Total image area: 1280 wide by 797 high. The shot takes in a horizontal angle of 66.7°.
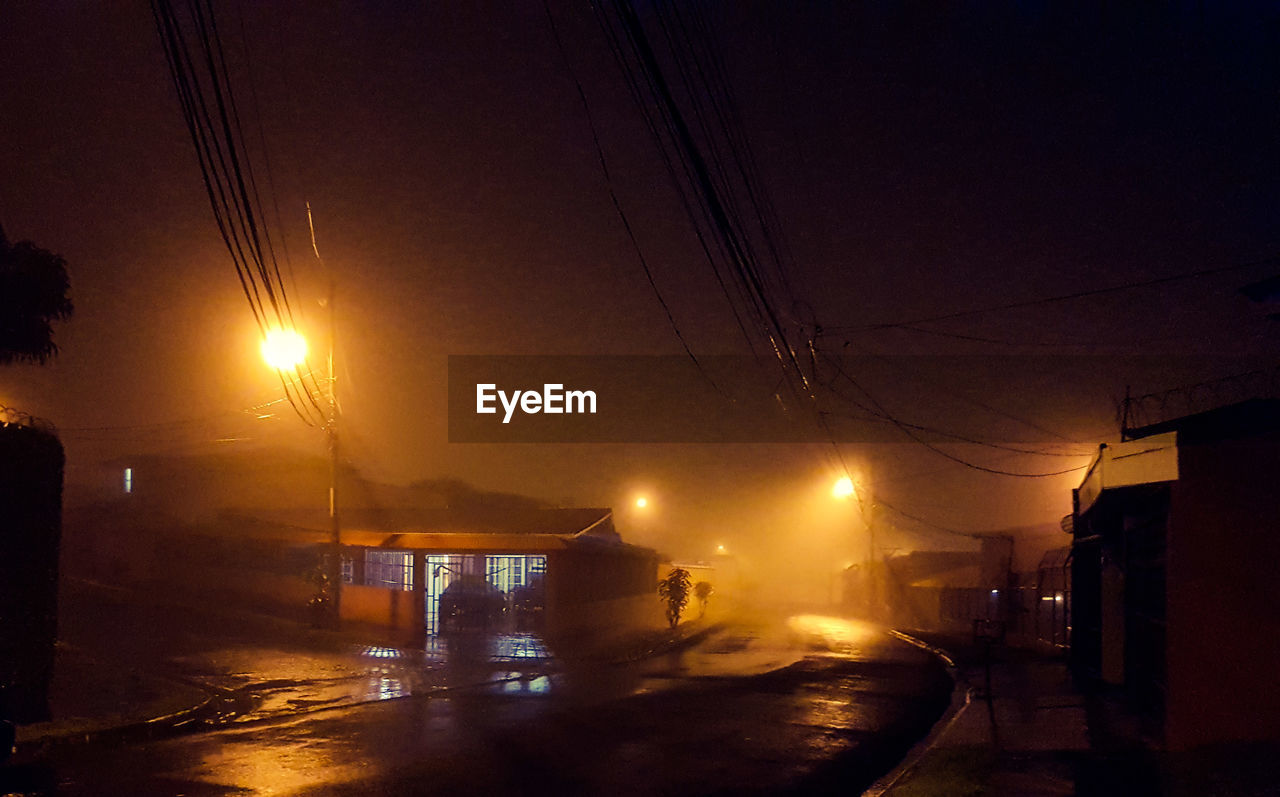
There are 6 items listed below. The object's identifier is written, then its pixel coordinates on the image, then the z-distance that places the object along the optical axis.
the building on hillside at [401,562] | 30.28
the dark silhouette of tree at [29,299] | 14.51
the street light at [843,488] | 55.41
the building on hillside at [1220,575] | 10.85
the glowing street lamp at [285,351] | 21.20
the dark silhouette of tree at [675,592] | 35.09
